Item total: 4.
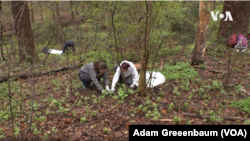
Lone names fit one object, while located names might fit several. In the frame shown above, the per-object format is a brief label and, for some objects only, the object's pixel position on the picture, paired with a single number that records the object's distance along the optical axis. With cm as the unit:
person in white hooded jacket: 518
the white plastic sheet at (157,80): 540
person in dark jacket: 944
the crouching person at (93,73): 504
